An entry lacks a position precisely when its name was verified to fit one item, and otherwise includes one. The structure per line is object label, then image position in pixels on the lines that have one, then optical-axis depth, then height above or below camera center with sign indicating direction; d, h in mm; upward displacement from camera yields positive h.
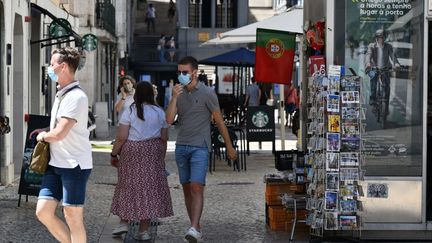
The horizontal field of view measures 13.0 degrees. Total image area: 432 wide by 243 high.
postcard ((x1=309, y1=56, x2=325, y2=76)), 17769 +142
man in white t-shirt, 14311 -591
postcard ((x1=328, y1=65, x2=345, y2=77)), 17309 +76
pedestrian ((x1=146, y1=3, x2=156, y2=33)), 94193 +3132
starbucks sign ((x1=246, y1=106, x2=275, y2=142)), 37131 -874
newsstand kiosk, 17952 -197
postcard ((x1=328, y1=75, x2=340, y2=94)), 17324 -34
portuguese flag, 22184 +256
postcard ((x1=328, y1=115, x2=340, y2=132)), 17324 -401
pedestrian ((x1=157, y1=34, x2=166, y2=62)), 90103 +1442
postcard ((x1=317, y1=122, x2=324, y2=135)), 17477 -454
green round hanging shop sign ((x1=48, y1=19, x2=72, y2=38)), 36534 +923
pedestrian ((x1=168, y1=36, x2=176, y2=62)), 90084 +1488
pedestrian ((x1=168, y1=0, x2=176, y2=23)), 95334 +3409
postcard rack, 17339 -652
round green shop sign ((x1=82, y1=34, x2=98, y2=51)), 51260 +974
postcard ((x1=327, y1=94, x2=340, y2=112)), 17293 -217
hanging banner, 18044 -40
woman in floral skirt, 17968 -804
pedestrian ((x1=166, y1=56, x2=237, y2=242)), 18136 -489
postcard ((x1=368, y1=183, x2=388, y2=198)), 18075 -1057
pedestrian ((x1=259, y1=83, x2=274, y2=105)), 47097 -359
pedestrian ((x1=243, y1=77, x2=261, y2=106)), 45839 -396
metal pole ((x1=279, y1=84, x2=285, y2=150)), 36855 -745
